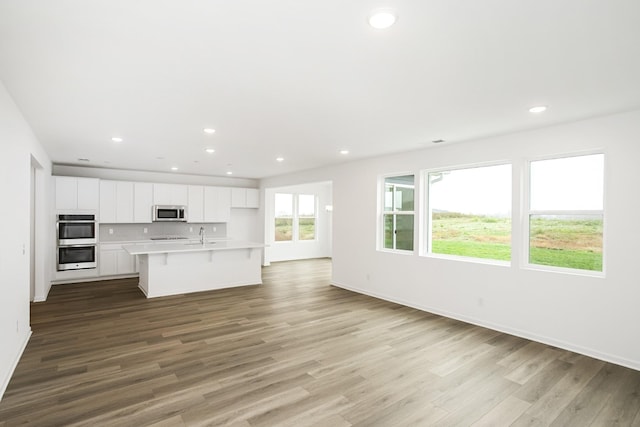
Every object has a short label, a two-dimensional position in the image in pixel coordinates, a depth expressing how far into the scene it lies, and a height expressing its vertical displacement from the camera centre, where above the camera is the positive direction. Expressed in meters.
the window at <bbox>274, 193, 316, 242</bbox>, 10.43 -0.16
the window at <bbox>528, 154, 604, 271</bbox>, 3.70 +0.02
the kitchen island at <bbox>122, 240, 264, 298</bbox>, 5.98 -1.05
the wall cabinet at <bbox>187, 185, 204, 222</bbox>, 8.50 +0.19
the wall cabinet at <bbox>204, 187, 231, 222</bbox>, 8.78 +0.20
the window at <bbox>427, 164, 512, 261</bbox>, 4.66 +0.01
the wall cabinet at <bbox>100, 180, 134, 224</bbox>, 7.38 +0.20
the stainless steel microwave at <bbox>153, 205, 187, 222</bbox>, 7.95 -0.04
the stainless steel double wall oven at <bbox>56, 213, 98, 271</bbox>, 6.72 -0.62
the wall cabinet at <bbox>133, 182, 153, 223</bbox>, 7.77 +0.21
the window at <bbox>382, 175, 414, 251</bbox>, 5.68 +0.01
